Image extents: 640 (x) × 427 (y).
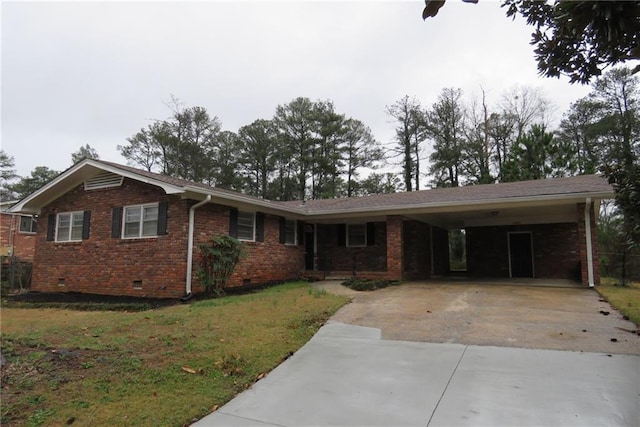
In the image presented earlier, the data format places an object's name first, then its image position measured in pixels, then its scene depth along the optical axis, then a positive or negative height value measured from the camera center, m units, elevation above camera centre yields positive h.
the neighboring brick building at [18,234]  18.12 +0.85
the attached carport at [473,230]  10.99 +0.94
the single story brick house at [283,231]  10.27 +0.76
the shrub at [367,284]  11.02 -0.90
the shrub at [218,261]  10.14 -0.22
